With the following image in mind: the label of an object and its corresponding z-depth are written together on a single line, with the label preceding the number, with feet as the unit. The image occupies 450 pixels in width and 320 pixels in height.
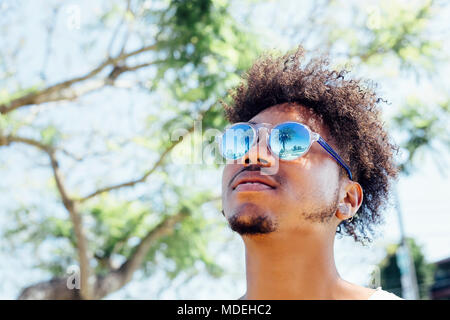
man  6.28
